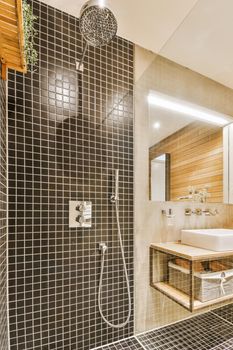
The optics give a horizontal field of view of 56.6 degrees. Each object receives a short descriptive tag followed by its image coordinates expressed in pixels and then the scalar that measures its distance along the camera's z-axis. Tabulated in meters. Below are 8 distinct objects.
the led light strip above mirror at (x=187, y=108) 2.02
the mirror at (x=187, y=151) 1.99
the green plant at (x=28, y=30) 1.07
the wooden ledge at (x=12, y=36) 0.84
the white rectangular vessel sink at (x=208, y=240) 1.62
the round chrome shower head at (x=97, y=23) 1.14
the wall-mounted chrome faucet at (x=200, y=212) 2.07
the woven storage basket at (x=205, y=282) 1.53
